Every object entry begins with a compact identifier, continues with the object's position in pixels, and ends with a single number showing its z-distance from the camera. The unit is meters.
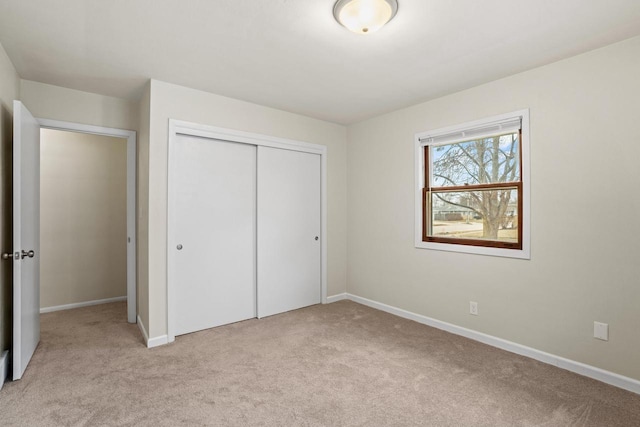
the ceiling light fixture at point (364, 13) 1.82
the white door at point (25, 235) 2.23
